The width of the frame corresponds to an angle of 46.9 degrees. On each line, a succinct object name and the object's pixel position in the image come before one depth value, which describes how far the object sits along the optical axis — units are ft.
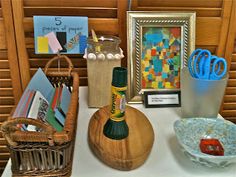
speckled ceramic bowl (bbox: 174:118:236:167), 2.41
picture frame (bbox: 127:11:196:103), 3.11
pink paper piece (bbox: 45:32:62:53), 3.25
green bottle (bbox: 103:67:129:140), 2.15
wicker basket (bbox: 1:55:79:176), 1.93
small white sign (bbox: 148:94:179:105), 3.15
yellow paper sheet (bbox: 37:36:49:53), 3.24
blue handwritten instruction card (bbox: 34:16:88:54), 3.17
